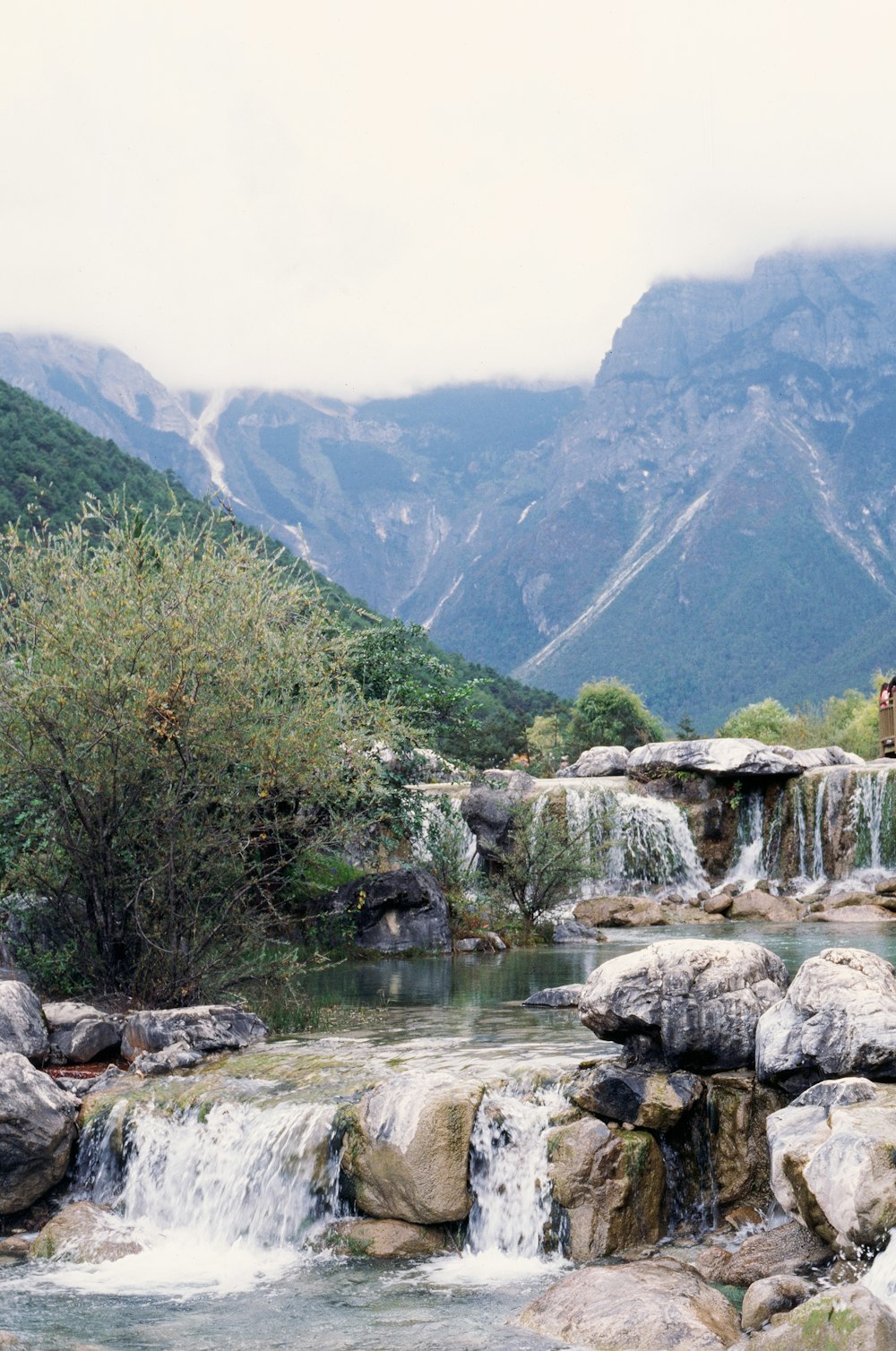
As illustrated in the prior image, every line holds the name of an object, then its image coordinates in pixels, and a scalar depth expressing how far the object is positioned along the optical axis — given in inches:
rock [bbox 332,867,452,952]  1093.8
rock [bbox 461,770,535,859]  1363.2
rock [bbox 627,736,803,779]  1621.6
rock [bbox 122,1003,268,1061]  583.5
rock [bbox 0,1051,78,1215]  464.8
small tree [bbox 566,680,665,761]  3255.4
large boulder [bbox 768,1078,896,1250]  339.3
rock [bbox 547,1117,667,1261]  413.1
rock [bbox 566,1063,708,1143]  436.8
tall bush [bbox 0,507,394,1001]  625.6
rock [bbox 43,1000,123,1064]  578.2
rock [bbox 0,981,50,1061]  554.3
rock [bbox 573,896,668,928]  1301.7
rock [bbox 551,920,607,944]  1162.0
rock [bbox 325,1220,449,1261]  421.7
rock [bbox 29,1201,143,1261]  435.5
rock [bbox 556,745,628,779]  1889.8
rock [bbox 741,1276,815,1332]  335.3
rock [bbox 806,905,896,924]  1250.6
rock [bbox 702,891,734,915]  1352.1
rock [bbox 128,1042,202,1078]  541.7
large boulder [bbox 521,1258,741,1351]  331.0
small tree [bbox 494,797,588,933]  1141.7
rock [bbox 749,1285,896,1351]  291.4
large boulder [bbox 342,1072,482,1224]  429.4
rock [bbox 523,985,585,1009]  693.9
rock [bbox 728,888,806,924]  1315.2
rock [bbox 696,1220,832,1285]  359.6
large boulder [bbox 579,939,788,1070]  454.6
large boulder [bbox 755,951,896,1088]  411.5
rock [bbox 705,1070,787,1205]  430.9
